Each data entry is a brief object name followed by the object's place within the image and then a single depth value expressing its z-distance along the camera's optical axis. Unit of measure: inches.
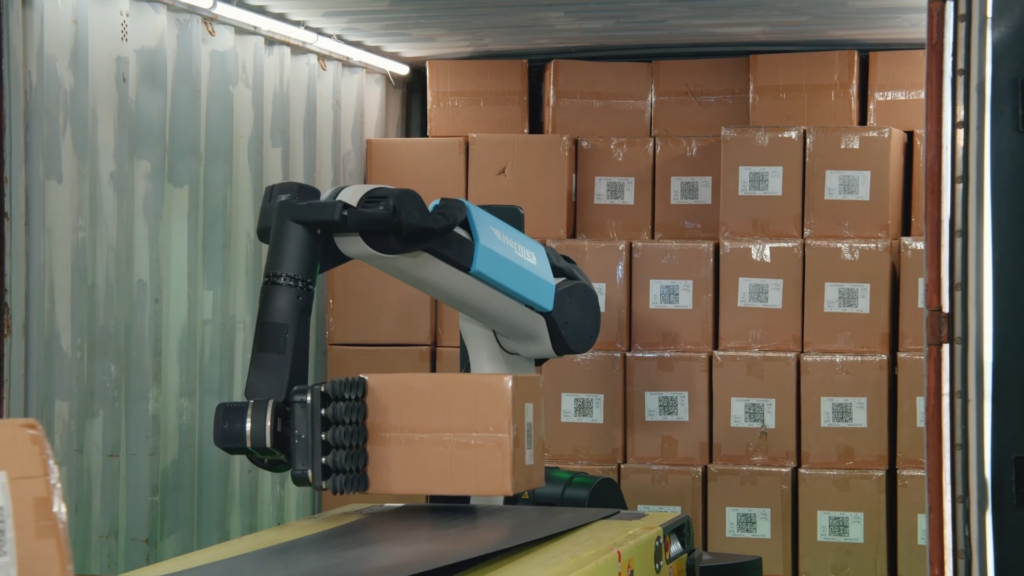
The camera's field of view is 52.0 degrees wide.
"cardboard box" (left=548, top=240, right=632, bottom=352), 173.3
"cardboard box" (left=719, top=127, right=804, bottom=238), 168.9
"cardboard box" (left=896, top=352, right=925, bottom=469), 164.1
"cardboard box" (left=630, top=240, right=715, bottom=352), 171.6
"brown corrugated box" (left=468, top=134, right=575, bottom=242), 178.4
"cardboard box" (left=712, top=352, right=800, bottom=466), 167.2
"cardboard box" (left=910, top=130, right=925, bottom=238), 174.4
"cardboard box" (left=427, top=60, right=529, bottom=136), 192.2
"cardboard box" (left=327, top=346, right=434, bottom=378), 180.7
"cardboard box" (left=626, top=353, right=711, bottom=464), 170.7
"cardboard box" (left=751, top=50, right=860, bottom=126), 177.6
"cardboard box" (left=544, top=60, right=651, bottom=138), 186.7
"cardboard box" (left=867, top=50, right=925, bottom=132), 177.6
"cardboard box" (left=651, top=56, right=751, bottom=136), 185.2
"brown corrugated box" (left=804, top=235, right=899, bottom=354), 165.8
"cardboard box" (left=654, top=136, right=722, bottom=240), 180.7
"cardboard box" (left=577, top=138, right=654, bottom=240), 181.9
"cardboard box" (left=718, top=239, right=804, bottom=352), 168.4
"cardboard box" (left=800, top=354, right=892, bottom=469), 164.9
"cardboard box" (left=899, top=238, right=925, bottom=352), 164.9
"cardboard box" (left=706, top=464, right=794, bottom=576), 166.2
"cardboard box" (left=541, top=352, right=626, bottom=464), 172.9
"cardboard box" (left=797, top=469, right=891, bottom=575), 163.8
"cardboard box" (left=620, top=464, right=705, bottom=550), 169.6
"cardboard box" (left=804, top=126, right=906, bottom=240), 167.3
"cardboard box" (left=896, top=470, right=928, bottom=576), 162.9
